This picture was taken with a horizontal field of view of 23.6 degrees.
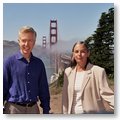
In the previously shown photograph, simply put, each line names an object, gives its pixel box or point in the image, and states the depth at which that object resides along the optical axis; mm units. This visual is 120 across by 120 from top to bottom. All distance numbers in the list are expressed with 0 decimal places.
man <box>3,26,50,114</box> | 2266
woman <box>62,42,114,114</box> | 2273
